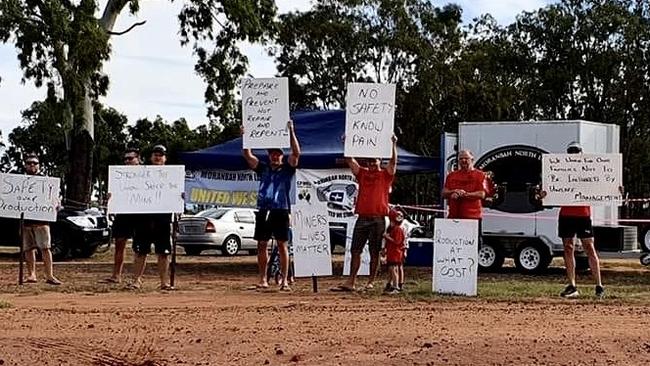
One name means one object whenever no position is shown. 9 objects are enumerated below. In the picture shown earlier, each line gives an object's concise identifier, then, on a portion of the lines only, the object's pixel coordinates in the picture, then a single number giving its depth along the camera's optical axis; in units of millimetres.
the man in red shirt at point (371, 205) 12484
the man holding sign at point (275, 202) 12688
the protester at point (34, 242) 13586
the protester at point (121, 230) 13289
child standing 12812
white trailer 18188
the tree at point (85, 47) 24094
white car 25703
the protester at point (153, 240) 13055
